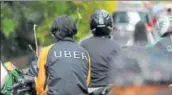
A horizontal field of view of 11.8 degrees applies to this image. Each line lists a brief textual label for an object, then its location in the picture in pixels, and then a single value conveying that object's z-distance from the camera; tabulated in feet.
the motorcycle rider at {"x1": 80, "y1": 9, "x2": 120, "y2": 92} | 31.39
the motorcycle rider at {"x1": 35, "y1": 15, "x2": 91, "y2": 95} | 27.09
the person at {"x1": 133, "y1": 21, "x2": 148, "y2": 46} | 49.59
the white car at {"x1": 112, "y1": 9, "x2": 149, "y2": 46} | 100.42
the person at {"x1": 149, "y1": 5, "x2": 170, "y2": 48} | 31.99
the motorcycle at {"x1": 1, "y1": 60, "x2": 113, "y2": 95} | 29.51
